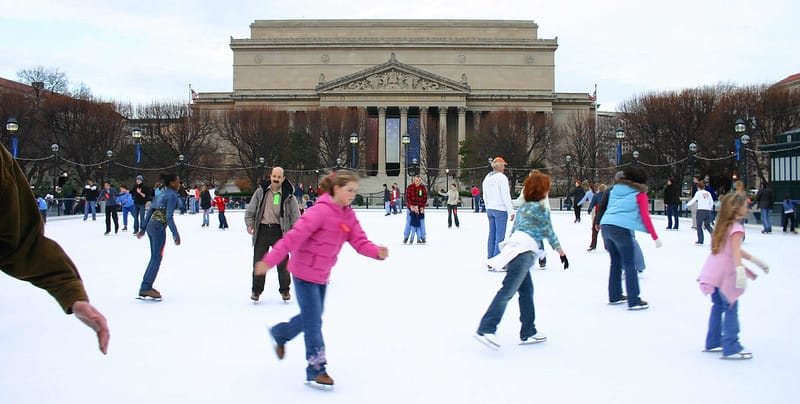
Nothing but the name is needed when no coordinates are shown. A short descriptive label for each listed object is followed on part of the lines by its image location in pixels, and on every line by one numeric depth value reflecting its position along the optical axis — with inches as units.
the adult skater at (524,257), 214.2
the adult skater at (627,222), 278.7
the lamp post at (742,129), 950.4
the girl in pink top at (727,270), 201.2
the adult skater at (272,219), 301.6
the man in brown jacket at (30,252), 87.7
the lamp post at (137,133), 1206.4
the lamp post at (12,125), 975.0
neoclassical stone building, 2667.3
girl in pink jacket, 173.9
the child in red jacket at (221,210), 802.2
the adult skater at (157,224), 308.2
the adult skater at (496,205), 394.3
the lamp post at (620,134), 1193.9
